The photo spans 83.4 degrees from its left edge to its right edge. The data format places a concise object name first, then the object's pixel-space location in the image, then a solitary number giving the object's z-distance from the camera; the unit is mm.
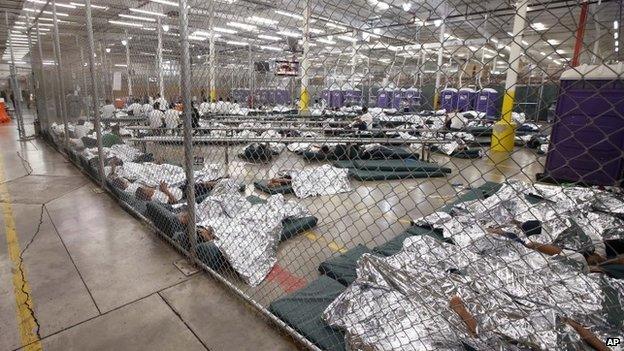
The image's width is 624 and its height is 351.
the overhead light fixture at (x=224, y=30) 16819
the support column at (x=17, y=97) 9806
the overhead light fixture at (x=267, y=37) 20794
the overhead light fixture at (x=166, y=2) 10879
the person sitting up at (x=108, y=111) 11719
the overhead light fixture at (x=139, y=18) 16000
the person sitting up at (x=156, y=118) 8547
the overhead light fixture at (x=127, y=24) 17069
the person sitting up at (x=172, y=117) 7843
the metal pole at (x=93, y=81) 4367
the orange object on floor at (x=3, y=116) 17059
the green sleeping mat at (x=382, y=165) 6892
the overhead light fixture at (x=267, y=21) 13930
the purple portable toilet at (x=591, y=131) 5523
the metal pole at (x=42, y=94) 7744
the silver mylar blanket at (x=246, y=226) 3137
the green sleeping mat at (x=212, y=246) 3150
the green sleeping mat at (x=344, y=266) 2979
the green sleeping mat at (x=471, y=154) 8883
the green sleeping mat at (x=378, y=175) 6629
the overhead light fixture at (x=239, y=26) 15938
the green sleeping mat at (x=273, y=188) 5742
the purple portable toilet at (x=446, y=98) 14133
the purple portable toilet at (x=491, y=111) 13747
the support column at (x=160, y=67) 5448
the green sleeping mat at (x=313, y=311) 2260
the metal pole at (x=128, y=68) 8830
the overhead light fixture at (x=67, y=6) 13904
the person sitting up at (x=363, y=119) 7510
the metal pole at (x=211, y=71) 3111
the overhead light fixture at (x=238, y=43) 21953
